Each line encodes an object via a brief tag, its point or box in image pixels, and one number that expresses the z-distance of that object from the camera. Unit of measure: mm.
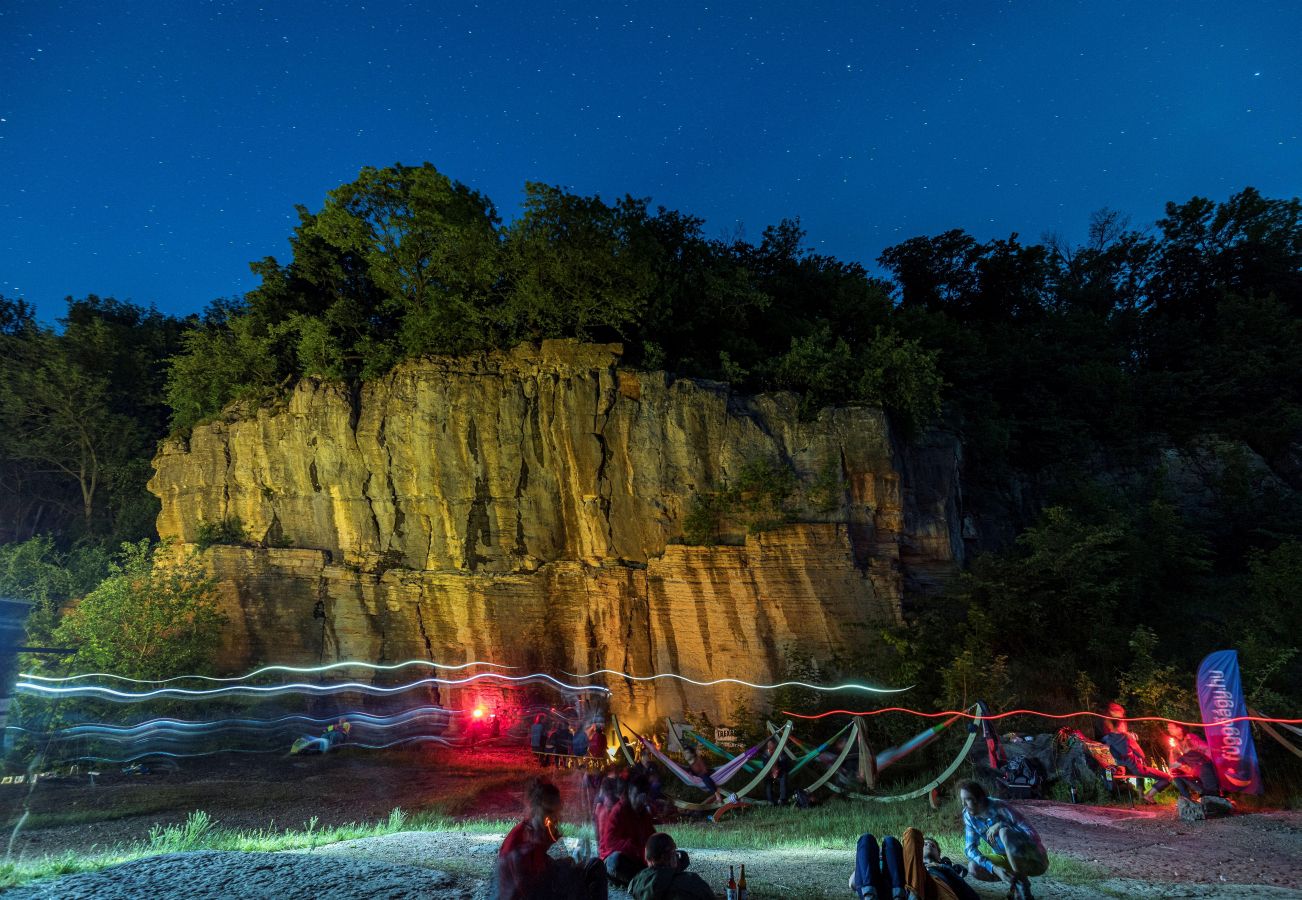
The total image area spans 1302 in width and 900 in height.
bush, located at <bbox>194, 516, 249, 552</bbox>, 22156
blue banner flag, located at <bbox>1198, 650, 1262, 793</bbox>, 9828
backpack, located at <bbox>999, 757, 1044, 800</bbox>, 11133
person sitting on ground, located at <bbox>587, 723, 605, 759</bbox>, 16141
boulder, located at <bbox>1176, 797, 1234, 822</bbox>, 9391
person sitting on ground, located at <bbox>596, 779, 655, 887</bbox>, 6371
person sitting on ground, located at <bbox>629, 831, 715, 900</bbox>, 4816
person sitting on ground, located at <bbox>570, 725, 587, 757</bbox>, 15867
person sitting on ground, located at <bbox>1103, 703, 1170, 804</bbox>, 10812
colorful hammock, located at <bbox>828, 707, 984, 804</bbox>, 10016
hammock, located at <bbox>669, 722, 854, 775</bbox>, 11992
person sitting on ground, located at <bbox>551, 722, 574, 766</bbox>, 16203
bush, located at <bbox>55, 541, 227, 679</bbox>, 17906
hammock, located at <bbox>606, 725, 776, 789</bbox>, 12055
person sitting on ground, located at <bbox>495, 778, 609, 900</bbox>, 4473
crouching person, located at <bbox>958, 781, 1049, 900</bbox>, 5875
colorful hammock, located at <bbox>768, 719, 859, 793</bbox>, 11412
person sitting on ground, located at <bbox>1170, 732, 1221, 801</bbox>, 9734
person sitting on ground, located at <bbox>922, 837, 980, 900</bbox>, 5355
